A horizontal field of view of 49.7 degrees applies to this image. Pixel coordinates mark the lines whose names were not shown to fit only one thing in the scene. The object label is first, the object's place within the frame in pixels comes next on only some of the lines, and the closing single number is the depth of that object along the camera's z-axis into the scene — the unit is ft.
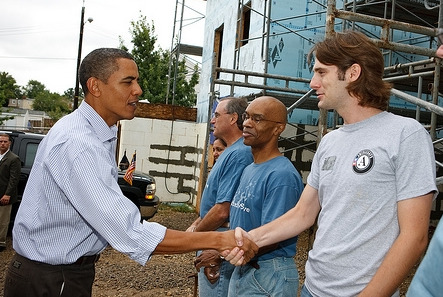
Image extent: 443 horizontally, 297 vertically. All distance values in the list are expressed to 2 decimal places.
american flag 29.97
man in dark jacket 26.17
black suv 28.96
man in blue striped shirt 7.49
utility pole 75.10
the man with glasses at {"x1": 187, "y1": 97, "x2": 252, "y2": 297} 11.03
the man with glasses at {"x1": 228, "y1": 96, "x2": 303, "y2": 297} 9.00
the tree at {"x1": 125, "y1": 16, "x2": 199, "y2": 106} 79.15
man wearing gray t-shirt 6.21
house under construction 27.68
